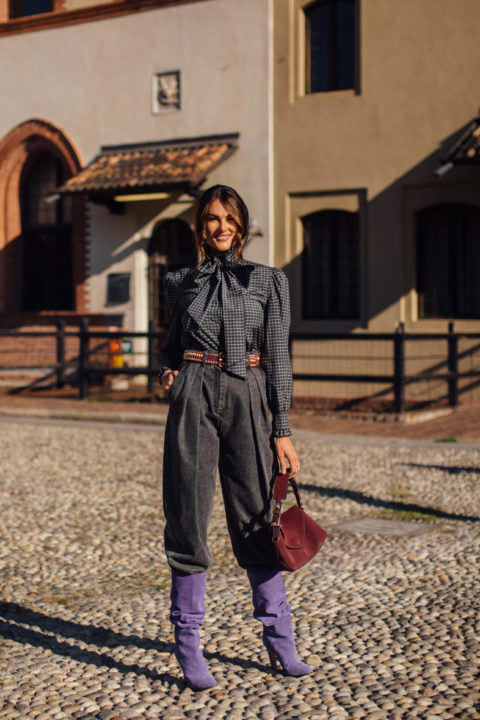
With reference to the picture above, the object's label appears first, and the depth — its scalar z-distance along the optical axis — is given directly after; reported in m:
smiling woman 3.63
